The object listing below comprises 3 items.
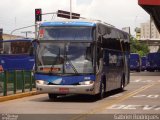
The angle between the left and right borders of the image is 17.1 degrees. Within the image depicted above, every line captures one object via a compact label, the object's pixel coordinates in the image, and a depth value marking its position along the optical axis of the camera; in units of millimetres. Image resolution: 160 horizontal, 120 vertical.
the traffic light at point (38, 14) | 41672
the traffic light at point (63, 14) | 60538
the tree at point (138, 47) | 156625
